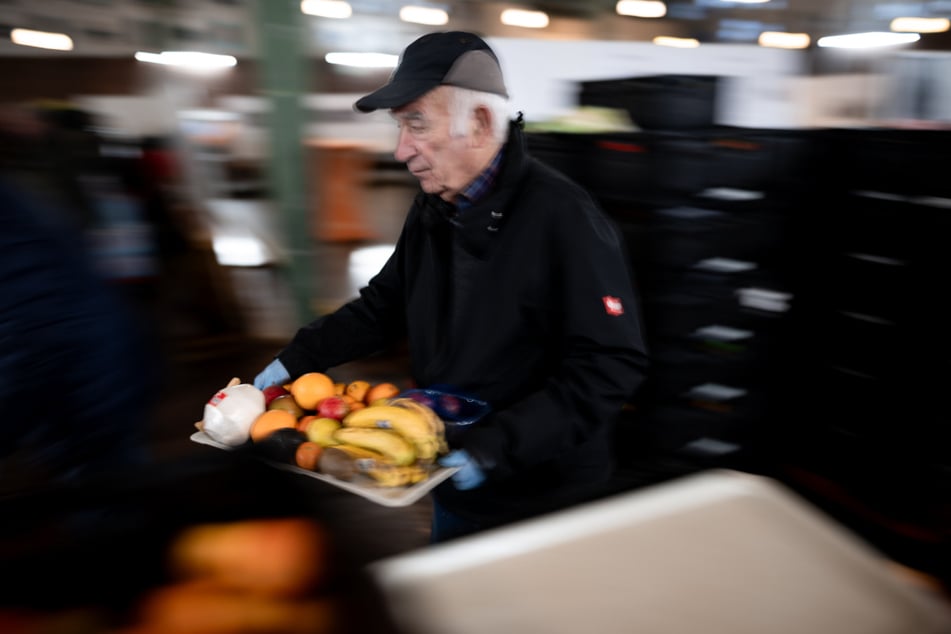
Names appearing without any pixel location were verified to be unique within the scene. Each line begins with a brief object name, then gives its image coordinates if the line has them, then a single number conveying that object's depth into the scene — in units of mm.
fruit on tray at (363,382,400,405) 1452
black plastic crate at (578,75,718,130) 2688
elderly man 1253
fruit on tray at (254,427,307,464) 1174
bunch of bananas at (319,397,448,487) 1120
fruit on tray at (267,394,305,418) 1387
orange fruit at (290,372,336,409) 1421
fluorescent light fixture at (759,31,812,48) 5789
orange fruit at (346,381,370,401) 1465
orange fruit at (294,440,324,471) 1166
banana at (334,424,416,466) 1140
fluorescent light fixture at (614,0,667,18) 5375
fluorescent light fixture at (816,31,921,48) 6711
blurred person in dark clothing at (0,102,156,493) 1354
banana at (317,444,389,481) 1118
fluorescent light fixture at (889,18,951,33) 7027
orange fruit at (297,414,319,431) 1317
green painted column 3949
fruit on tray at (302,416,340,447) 1231
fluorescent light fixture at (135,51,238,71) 8703
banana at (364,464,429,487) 1102
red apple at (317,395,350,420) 1347
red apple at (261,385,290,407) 1450
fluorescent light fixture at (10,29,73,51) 7332
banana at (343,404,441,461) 1175
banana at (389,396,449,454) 1198
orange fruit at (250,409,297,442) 1288
